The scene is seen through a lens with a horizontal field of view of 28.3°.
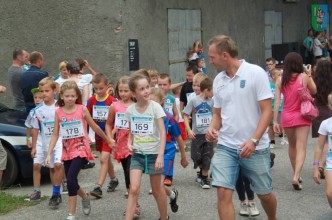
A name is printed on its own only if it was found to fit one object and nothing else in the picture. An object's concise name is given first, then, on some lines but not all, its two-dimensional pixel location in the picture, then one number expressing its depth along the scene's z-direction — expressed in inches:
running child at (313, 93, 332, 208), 247.6
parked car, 341.1
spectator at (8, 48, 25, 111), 451.8
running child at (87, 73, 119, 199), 311.3
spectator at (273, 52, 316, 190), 319.9
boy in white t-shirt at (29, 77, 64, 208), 301.4
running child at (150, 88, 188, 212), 266.7
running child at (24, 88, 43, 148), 319.3
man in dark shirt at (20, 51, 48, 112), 404.2
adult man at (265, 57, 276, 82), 540.0
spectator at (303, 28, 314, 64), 893.8
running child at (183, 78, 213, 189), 335.5
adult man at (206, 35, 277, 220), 214.4
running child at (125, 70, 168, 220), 248.1
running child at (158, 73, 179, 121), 358.6
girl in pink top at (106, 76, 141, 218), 285.0
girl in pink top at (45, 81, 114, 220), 274.9
